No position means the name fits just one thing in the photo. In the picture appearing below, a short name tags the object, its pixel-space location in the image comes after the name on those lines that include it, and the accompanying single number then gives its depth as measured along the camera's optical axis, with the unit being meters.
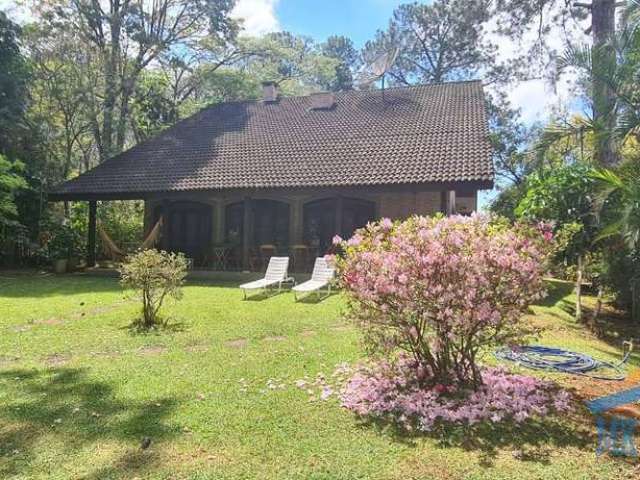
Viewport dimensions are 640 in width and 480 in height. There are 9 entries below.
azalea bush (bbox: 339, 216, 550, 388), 4.13
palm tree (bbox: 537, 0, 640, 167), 8.03
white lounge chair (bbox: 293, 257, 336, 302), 10.52
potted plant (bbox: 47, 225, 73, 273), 16.55
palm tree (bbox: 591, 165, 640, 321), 6.98
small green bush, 7.48
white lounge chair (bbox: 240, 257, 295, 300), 12.08
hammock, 15.98
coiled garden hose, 5.53
